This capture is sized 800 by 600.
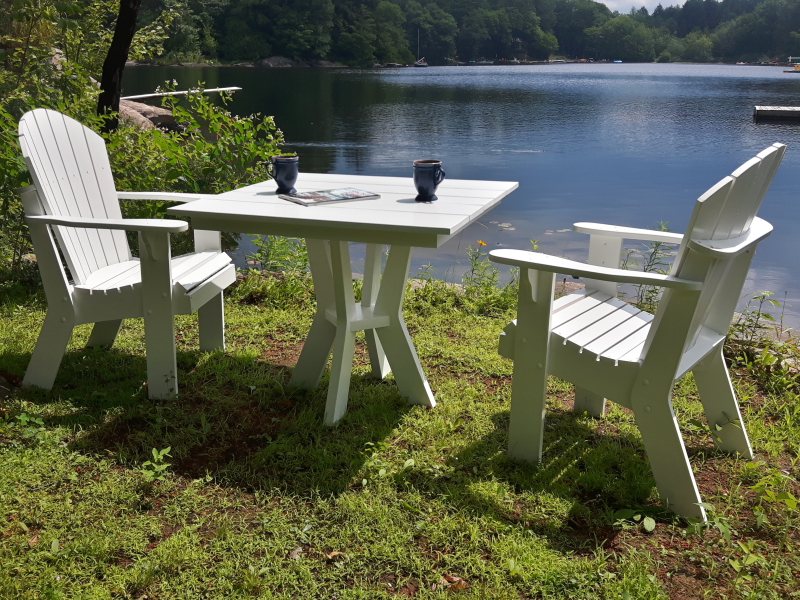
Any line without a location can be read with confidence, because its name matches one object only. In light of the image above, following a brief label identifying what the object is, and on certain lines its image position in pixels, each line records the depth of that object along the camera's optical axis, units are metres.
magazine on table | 2.41
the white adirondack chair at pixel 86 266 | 2.59
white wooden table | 2.13
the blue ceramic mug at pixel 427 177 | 2.39
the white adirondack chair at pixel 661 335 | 1.82
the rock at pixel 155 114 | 12.57
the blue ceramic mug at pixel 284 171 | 2.54
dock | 18.81
